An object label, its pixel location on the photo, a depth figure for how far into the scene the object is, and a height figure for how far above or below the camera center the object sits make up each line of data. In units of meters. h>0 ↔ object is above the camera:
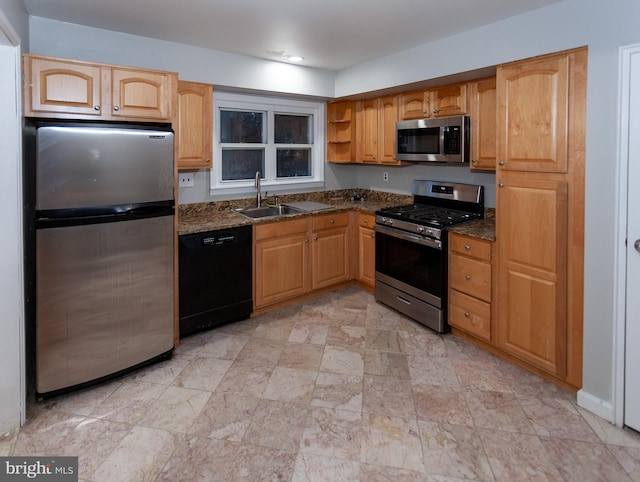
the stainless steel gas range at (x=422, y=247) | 3.29 -0.26
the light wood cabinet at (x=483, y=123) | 3.16 +0.72
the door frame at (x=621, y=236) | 2.05 -0.10
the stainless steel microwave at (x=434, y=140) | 3.37 +0.66
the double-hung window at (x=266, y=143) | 4.04 +0.75
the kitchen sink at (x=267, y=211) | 4.05 +0.04
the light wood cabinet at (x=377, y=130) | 4.09 +0.87
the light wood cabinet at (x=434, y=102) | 3.39 +0.98
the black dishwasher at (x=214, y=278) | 3.21 -0.51
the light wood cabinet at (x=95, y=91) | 2.31 +0.73
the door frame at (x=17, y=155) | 2.02 +0.29
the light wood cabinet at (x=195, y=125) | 3.35 +0.73
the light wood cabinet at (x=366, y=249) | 4.18 -0.35
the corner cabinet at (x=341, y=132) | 4.56 +0.93
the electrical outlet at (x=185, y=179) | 3.73 +0.32
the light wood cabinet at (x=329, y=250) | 4.09 -0.35
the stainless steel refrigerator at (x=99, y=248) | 2.30 -0.20
